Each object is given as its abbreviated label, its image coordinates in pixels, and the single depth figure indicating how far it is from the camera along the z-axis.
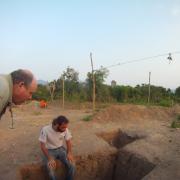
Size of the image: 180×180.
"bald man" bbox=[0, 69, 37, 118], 1.49
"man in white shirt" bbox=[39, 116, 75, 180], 3.23
